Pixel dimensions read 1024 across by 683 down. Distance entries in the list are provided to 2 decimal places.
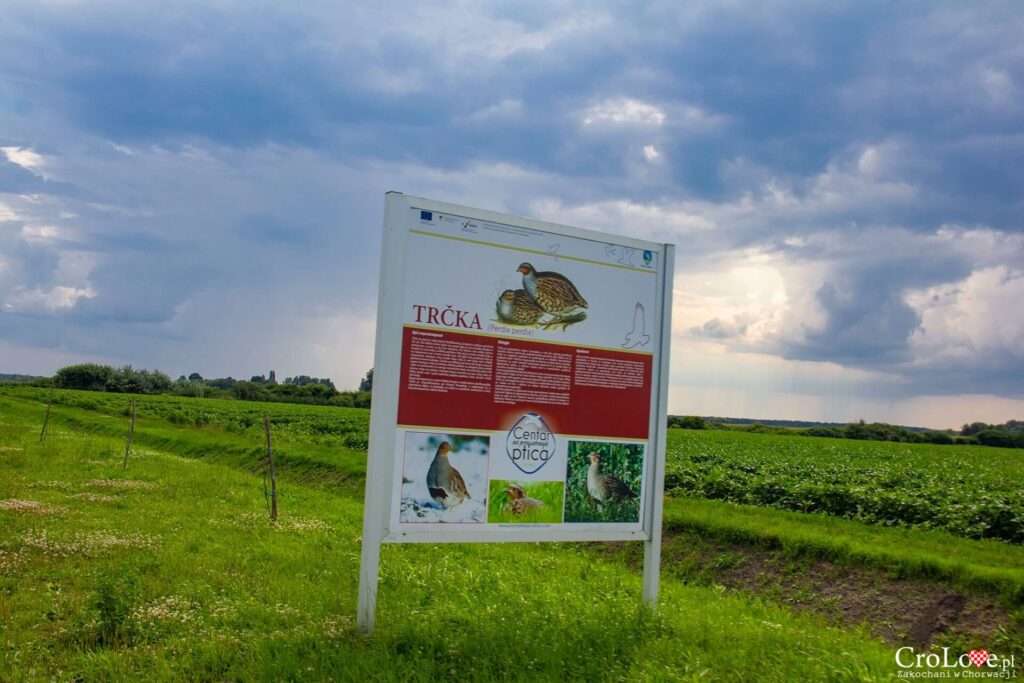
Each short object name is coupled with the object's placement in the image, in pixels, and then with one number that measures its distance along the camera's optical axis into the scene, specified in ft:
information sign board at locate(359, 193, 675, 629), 23.29
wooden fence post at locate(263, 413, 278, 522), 44.09
